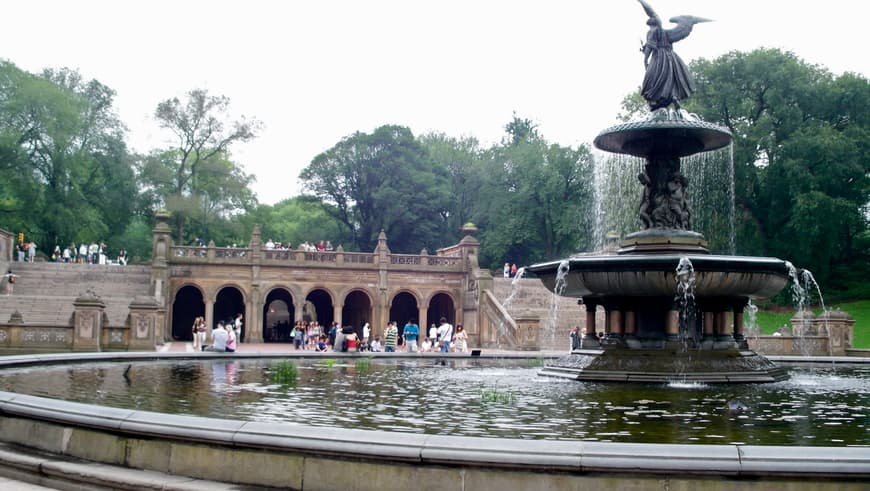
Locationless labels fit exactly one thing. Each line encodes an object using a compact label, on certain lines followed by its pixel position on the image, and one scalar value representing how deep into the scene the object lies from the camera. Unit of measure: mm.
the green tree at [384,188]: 72375
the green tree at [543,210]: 64312
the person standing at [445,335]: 31203
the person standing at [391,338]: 29969
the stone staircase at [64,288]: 37219
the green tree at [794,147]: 50500
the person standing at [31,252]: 46991
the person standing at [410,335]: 30359
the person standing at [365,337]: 35125
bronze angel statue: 14938
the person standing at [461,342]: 30359
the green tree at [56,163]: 54406
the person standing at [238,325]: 39719
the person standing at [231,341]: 23688
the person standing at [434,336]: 34500
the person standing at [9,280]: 38938
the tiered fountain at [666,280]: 13086
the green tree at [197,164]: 63000
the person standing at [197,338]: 33375
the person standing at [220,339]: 22453
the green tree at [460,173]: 76688
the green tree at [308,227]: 72350
